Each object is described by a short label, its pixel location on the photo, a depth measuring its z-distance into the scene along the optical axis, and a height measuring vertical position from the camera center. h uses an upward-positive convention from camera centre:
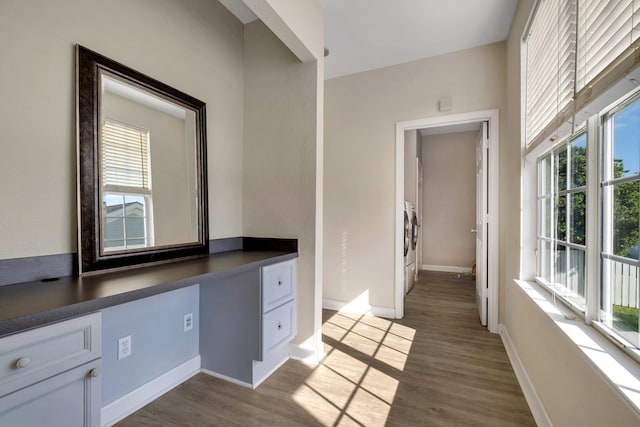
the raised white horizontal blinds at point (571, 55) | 0.92 +0.65
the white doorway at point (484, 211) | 2.76 +0.00
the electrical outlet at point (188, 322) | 1.96 -0.75
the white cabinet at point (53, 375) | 0.80 -0.49
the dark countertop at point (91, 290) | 0.84 -0.30
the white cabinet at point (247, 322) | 1.83 -0.74
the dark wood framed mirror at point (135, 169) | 1.40 +0.25
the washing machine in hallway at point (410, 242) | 3.64 -0.42
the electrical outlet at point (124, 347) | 1.57 -0.74
